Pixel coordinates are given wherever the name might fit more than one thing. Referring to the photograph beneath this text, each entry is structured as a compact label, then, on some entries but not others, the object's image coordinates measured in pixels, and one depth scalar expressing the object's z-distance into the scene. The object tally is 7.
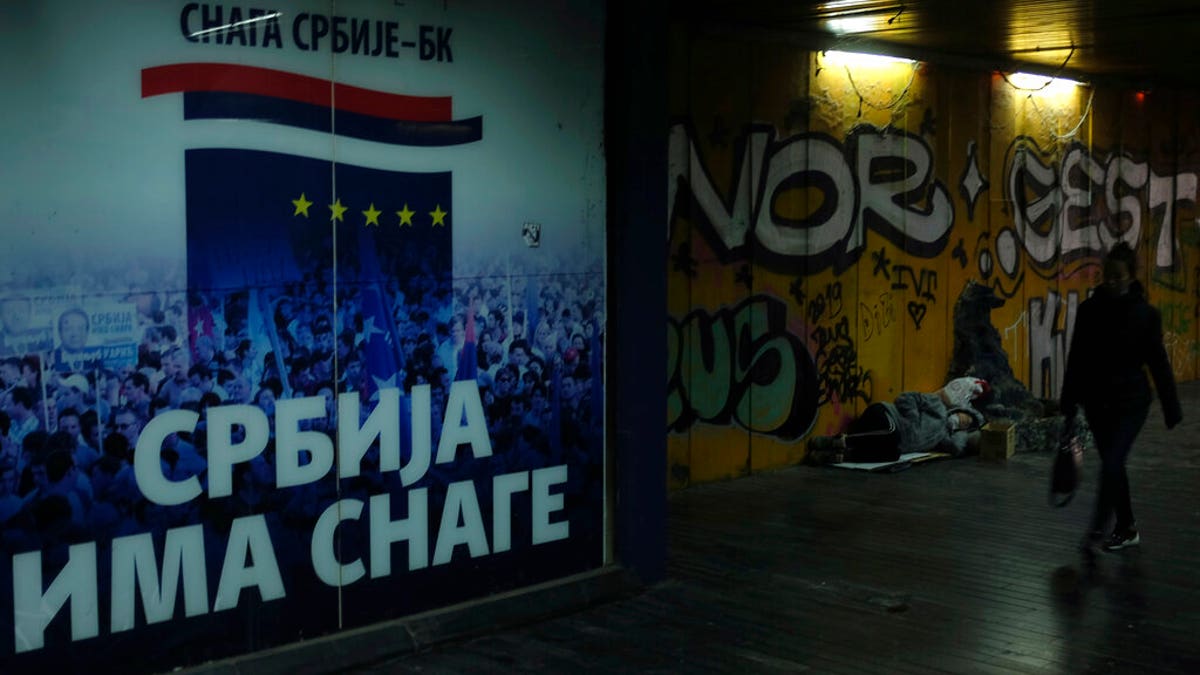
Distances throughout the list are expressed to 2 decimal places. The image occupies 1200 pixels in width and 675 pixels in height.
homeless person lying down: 11.95
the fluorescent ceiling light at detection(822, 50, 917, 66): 12.09
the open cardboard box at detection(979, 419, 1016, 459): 12.23
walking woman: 8.37
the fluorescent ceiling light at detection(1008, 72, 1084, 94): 14.45
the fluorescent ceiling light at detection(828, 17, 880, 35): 10.99
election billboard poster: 5.73
